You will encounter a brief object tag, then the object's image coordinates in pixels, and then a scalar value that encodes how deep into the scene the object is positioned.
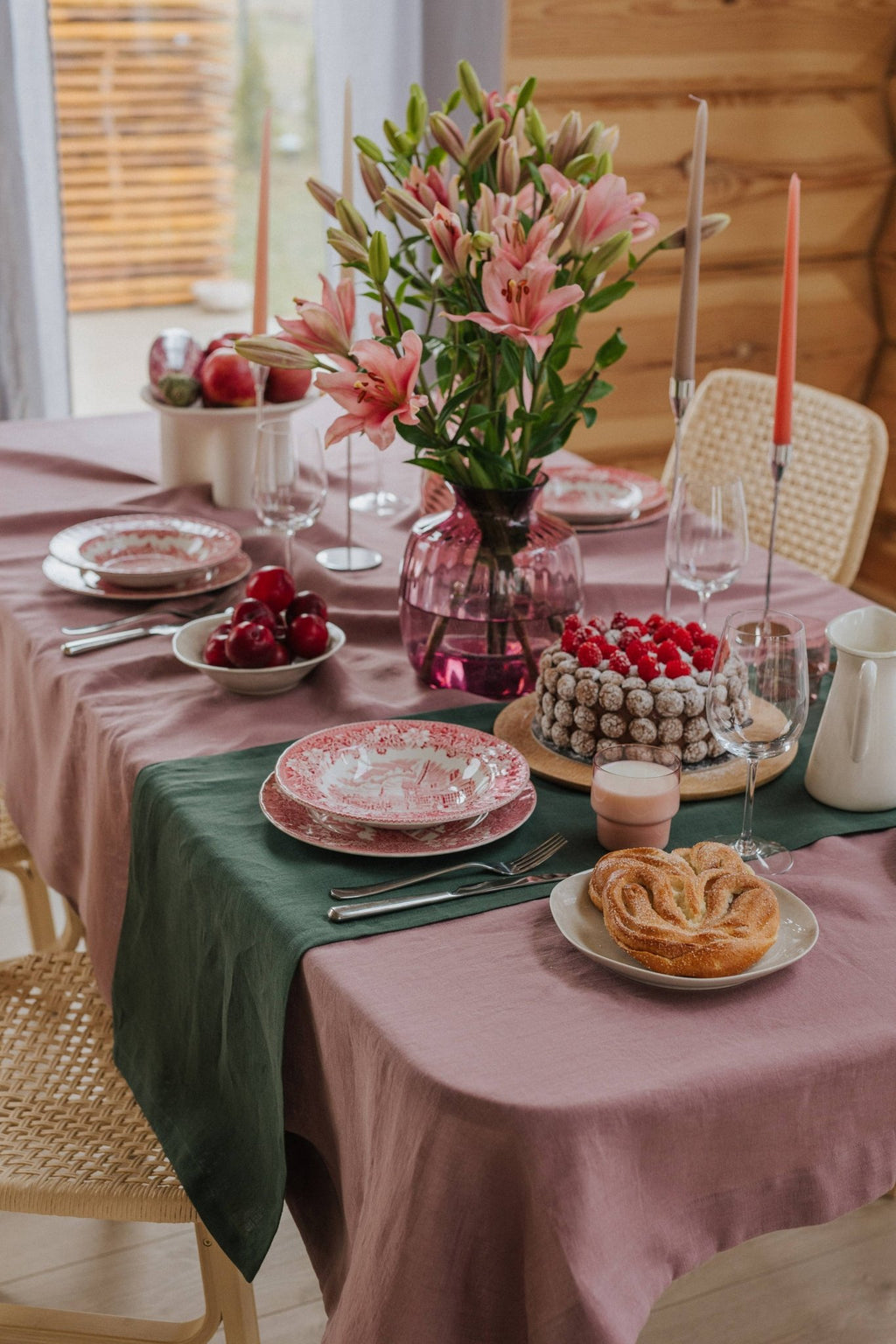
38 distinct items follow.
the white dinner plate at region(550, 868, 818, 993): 0.87
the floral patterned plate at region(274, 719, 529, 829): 1.06
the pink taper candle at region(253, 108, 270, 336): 1.46
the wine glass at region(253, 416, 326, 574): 1.46
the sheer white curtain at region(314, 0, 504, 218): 2.87
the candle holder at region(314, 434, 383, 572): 1.65
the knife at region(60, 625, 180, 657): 1.40
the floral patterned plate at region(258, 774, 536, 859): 1.03
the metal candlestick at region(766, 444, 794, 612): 1.22
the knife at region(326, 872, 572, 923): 0.96
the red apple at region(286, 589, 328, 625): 1.38
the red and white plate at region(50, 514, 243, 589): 1.58
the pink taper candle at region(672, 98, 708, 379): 1.24
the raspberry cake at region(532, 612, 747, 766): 1.12
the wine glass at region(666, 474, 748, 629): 1.34
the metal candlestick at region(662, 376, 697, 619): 1.31
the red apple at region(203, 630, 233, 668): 1.32
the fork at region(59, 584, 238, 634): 1.46
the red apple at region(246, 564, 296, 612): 1.37
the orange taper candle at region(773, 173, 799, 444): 1.18
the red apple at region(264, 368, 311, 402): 1.81
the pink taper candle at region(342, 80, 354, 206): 1.47
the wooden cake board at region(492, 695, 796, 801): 1.13
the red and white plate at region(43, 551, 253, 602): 1.53
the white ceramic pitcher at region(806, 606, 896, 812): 1.06
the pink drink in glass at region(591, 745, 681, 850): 1.02
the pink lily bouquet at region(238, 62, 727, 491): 1.11
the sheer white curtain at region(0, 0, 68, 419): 2.67
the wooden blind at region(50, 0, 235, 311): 3.20
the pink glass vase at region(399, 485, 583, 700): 1.30
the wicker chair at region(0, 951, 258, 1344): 1.13
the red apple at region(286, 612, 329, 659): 1.33
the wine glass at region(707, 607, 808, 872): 0.99
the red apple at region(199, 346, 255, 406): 1.78
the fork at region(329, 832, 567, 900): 0.98
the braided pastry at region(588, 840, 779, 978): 0.87
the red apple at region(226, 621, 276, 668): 1.29
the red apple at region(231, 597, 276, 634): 1.32
